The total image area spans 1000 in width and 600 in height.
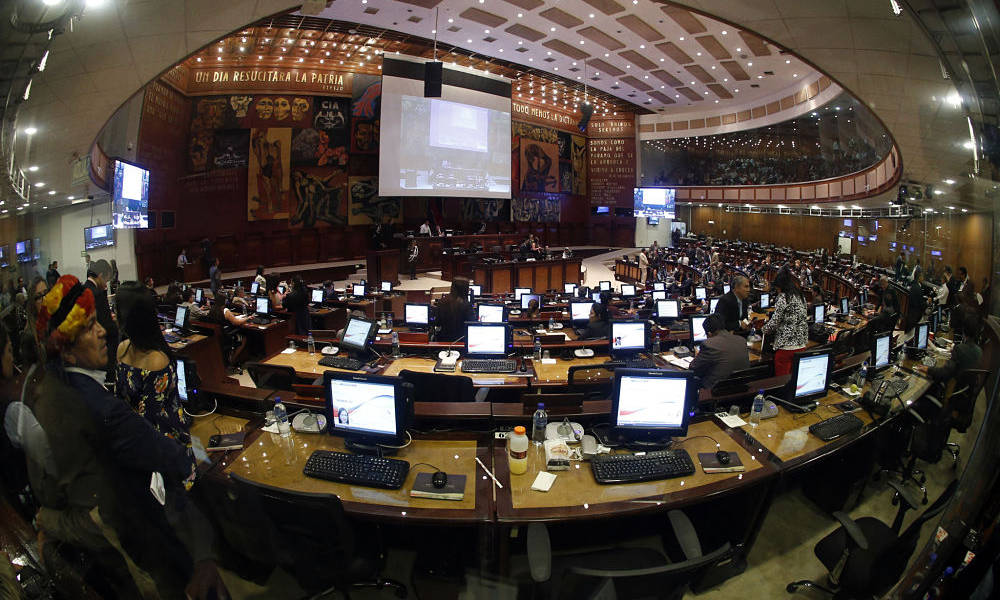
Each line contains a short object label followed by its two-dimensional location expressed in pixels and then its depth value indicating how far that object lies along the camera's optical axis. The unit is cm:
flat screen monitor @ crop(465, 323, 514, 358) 464
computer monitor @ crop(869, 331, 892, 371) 397
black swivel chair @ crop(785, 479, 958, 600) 193
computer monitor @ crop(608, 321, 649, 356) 487
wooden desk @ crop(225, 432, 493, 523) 212
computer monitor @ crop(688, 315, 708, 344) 570
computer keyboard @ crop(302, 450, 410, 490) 235
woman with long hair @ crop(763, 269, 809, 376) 444
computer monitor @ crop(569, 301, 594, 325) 634
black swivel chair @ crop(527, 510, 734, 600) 146
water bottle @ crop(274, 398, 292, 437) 290
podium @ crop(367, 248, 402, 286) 1362
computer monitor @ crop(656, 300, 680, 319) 702
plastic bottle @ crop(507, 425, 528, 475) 247
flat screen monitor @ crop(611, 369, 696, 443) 278
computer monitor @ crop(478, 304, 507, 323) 575
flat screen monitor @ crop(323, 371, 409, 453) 265
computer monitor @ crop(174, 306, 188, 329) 619
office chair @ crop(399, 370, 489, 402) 361
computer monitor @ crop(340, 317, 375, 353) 446
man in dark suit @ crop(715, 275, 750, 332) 456
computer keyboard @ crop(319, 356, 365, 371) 430
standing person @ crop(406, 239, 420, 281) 1504
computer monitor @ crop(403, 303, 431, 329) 612
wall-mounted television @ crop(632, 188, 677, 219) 2250
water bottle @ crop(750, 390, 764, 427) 315
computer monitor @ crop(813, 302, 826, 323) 717
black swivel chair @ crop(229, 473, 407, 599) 191
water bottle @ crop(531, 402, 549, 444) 281
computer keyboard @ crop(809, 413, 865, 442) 294
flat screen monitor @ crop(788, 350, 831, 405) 336
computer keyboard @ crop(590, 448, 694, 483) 243
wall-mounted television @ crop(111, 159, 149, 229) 526
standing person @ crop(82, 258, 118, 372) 121
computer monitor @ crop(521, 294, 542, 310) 769
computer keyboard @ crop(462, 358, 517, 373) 423
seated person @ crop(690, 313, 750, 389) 367
